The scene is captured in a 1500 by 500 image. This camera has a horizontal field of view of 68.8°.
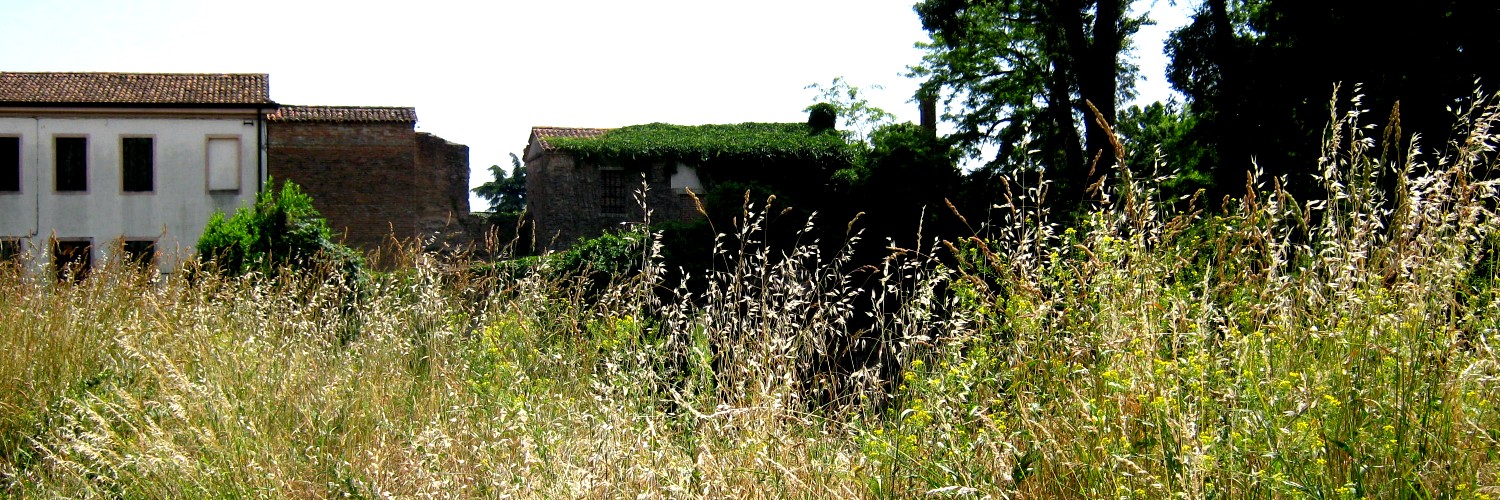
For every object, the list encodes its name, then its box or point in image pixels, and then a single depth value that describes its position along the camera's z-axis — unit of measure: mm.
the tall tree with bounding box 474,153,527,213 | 54531
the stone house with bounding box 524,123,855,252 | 27641
